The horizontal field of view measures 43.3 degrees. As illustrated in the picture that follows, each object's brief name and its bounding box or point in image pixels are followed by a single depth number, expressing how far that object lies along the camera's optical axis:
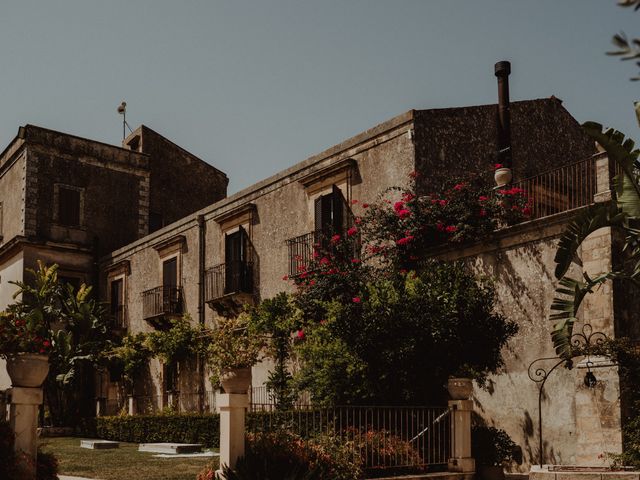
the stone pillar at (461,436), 12.89
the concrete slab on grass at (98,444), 19.05
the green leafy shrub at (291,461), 10.36
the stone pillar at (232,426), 10.48
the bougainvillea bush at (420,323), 13.70
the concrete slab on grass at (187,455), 16.50
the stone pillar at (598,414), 12.91
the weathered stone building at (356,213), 14.19
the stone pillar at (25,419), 10.18
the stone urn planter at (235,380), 10.52
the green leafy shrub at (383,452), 11.80
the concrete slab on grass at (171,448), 17.44
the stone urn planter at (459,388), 13.00
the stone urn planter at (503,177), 17.25
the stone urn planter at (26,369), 10.30
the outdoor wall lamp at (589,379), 13.00
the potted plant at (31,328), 10.34
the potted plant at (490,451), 13.36
